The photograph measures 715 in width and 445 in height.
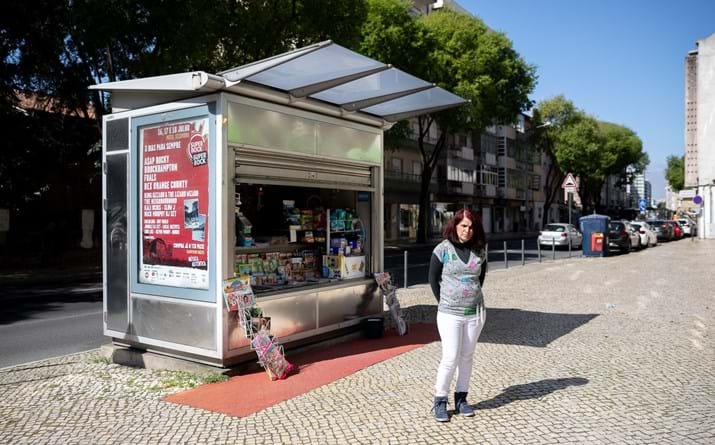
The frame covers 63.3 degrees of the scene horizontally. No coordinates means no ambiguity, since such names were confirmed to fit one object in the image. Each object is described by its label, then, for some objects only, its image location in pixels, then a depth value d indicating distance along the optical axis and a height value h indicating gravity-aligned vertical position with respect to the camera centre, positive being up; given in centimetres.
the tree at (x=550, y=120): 5575 +993
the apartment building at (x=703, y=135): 4234 +636
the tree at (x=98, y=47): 1747 +574
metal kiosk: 609 +46
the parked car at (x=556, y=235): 3081 -75
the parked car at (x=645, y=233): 3275 -73
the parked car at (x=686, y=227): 5083 -58
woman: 477 -64
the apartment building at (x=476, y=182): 4177 +359
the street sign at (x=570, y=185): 2231 +138
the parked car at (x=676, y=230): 4509 -75
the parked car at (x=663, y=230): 4209 -69
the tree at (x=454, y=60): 2656 +812
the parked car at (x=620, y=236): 2753 -77
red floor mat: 529 -165
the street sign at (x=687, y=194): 4231 +195
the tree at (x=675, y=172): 8862 +764
